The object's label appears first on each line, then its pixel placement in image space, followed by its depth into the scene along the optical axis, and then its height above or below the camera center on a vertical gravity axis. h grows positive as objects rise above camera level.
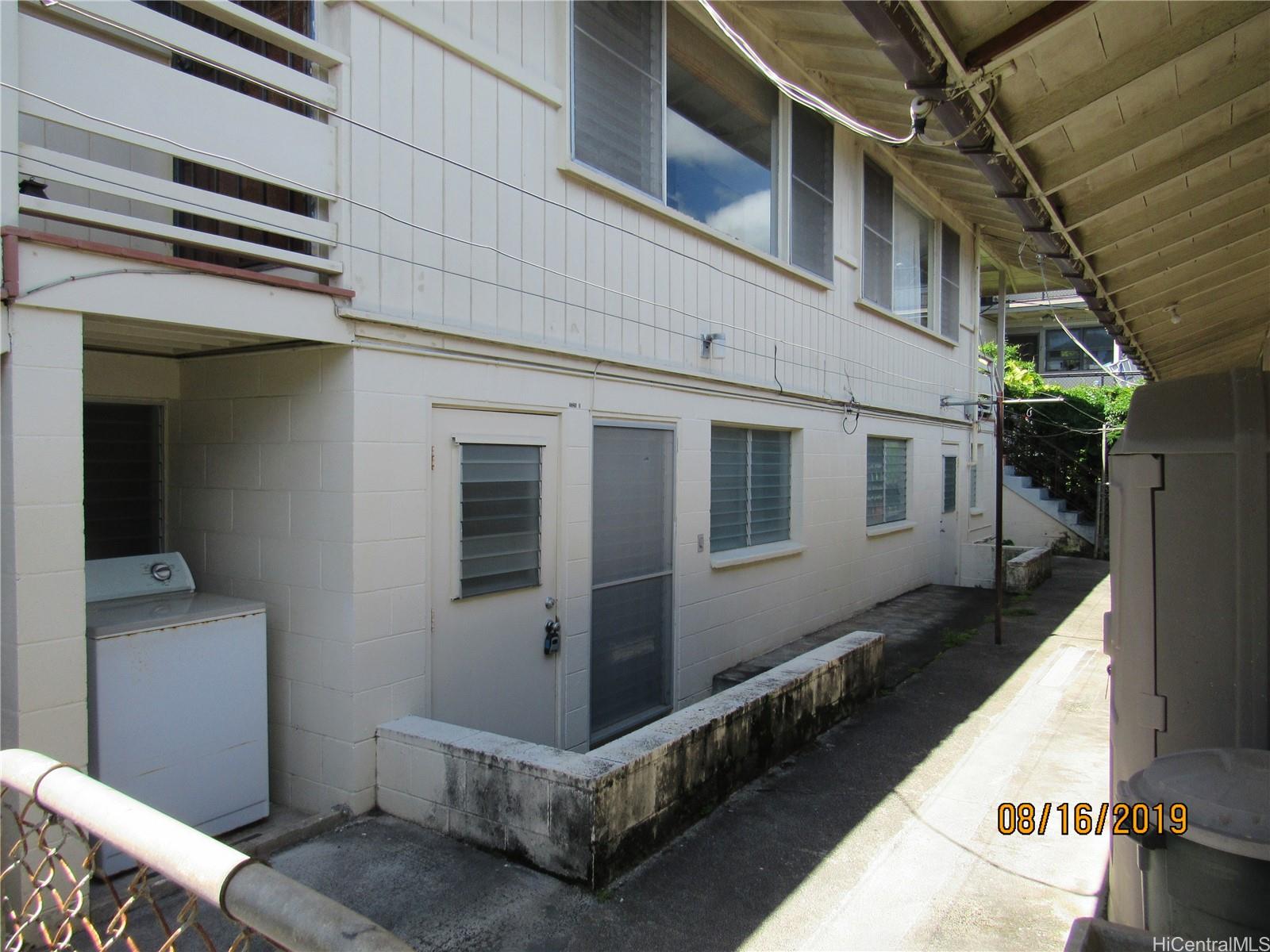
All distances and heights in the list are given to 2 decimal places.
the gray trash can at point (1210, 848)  2.13 -0.96
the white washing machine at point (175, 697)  3.81 -1.05
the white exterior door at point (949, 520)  13.11 -0.69
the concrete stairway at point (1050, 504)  17.30 -0.58
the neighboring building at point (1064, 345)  25.27 +4.16
